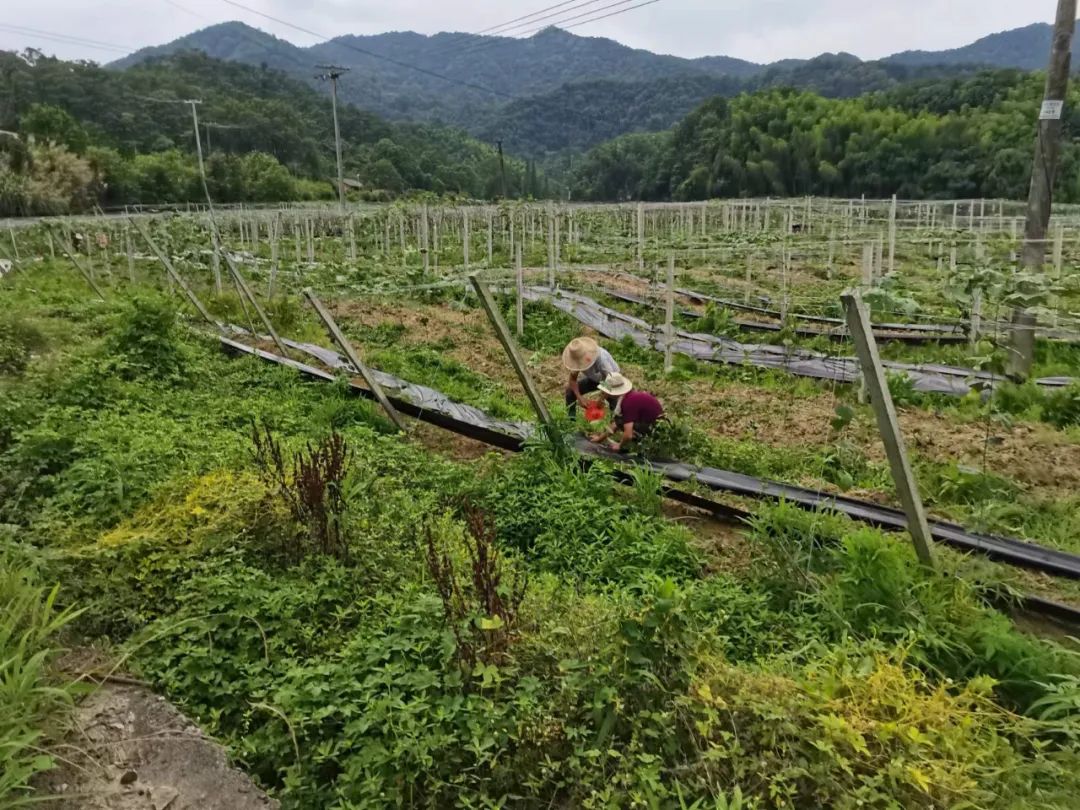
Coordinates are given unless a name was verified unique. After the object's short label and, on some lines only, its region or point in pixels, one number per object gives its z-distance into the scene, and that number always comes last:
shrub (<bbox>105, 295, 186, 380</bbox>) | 7.23
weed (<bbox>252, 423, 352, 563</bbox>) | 3.90
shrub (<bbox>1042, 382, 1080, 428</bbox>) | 6.61
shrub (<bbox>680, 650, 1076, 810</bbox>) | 2.29
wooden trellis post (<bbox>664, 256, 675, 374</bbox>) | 8.88
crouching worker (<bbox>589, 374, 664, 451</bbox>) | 5.28
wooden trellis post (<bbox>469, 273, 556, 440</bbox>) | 4.95
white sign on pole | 7.54
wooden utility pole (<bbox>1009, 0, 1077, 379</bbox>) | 7.54
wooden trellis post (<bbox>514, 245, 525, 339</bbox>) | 11.05
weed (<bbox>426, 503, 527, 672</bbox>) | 2.81
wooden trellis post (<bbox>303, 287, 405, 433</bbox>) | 6.20
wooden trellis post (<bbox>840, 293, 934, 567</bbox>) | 3.25
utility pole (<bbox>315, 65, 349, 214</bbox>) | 31.19
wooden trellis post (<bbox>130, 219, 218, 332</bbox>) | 9.62
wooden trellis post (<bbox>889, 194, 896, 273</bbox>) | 13.81
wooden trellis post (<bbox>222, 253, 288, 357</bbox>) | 8.28
